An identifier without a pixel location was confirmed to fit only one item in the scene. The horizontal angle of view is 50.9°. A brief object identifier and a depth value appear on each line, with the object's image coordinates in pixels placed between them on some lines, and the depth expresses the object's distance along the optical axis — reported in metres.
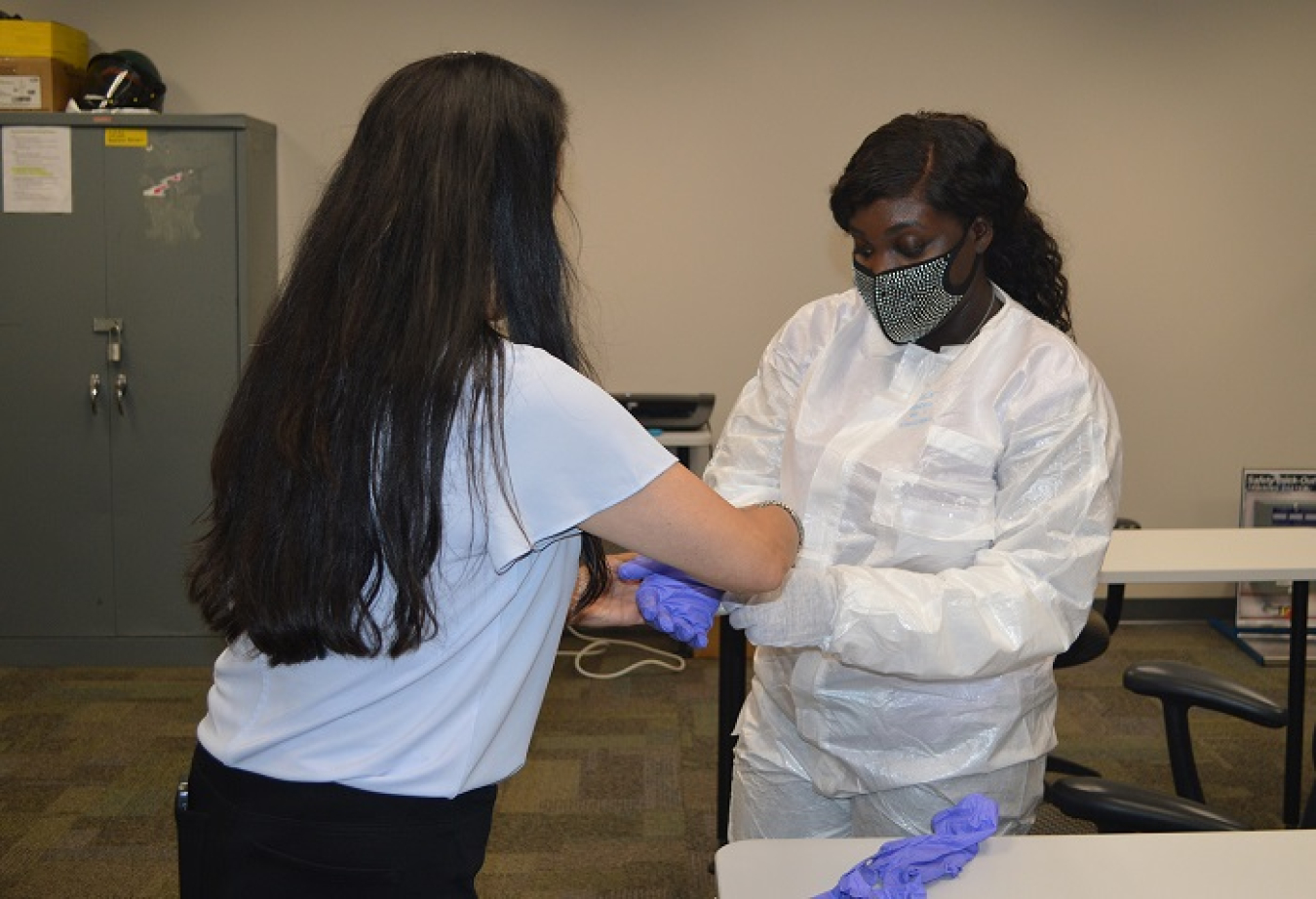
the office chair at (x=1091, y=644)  2.68
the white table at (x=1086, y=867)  1.41
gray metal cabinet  4.14
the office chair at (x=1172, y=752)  1.69
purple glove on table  1.36
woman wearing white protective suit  1.58
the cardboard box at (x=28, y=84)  4.14
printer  4.30
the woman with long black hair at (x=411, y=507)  1.10
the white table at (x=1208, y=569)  2.81
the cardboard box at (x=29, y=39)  4.14
